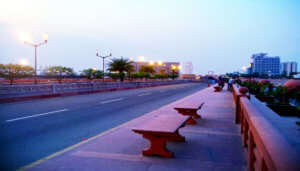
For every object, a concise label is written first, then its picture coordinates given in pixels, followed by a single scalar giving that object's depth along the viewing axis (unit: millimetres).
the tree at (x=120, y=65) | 45666
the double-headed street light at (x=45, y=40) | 22448
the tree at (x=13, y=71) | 32875
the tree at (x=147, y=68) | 82312
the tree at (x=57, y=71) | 45875
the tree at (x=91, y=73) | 64412
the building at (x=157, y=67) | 189100
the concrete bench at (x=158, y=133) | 4605
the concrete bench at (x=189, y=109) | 7934
